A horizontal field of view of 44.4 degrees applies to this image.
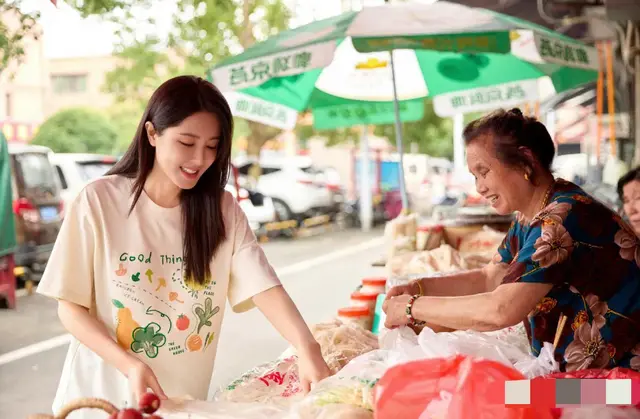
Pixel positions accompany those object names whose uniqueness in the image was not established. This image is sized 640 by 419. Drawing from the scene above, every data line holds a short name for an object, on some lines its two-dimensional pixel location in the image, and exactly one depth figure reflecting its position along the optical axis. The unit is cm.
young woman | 199
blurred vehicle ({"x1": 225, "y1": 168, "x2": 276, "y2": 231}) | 1736
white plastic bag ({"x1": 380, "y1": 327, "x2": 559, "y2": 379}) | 184
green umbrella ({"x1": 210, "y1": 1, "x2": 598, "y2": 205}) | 488
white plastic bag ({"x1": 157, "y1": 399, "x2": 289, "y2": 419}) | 186
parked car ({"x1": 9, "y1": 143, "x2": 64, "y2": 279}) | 999
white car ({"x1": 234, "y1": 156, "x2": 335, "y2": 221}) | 1905
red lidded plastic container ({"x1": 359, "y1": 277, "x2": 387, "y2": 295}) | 400
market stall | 153
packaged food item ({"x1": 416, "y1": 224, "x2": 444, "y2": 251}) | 549
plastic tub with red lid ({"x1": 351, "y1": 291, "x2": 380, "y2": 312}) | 372
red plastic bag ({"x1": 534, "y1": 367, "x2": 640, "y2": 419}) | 189
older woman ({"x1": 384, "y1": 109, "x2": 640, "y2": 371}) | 209
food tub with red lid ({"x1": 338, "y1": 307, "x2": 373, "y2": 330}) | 352
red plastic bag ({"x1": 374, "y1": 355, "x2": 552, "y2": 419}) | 152
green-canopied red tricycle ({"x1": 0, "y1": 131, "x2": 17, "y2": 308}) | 784
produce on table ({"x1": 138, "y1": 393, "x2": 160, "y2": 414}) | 146
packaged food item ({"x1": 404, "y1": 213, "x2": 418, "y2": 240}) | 580
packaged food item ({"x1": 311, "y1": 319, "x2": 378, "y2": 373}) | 261
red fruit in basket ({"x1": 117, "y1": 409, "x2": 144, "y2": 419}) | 137
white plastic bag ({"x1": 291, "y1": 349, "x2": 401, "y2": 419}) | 179
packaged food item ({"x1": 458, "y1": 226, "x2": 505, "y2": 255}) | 559
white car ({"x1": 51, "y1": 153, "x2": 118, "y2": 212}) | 1180
